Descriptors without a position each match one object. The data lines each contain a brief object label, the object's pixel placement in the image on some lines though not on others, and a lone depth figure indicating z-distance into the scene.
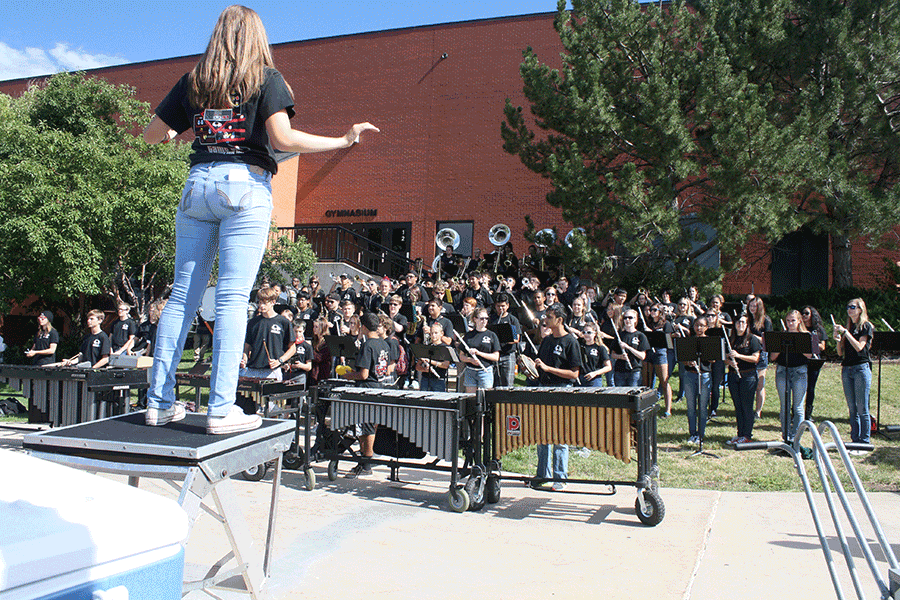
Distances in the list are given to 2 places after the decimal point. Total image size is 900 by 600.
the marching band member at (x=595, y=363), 8.55
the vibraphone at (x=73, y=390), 7.45
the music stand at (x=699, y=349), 8.96
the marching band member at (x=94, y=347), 10.92
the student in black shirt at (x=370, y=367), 8.35
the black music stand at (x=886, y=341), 9.52
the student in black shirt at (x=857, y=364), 9.10
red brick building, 24.55
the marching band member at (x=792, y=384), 9.18
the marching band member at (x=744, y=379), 9.36
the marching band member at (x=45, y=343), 12.23
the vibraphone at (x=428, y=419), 6.86
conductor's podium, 2.48
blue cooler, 1.21
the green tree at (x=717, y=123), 14.90
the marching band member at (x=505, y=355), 10.95
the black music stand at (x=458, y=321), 11.47
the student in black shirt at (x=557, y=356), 7.92
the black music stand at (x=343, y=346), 9.71
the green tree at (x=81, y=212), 18.23
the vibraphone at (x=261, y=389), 7.88
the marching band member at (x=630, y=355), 10.52
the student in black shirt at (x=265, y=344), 9.22
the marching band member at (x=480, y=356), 9.59
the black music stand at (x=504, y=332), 10.47
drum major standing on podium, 2.97
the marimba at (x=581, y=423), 6.29
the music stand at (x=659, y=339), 10.46
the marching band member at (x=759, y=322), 9.95
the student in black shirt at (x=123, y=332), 11.87
